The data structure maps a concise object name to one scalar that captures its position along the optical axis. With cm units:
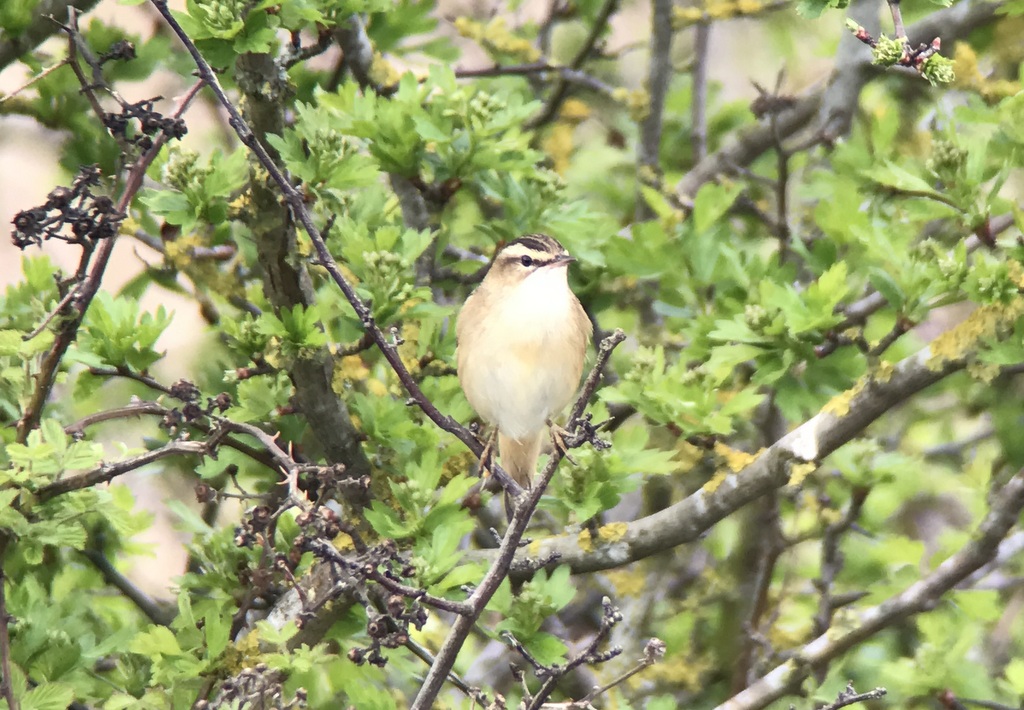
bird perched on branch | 667
